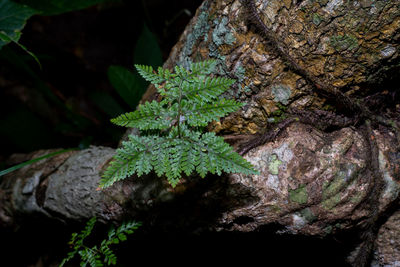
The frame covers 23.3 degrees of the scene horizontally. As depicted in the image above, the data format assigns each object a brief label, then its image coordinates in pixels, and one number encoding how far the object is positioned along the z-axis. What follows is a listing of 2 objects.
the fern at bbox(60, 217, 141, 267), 0.87
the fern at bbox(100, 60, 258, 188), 0.80
